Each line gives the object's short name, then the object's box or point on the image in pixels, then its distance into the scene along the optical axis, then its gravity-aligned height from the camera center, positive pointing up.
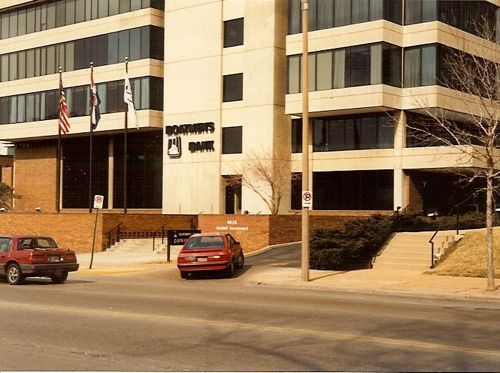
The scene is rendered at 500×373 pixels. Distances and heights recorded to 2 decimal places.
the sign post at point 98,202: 27.98 +0.05
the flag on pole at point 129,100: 41.31 +5.89
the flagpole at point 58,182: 46.28 +1.40
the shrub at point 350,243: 25.59 -1.38
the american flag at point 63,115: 41.11 +4.98
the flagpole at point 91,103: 42.62 +5.83
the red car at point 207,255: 23.83 -1.66
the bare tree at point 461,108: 37.56 +5.41
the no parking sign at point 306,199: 22.03 +0.17
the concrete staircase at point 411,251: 25.80 -1.68
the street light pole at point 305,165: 22.14 +1.24
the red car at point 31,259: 21.84 -1.70
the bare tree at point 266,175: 43.94 +1.77
